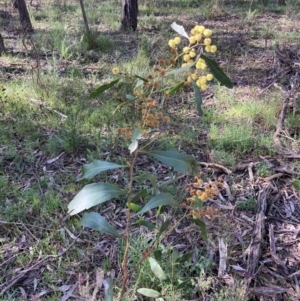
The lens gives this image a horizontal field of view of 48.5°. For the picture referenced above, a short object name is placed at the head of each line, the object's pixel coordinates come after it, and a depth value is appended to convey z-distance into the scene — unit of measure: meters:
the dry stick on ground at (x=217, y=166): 2.54
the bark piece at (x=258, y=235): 1.82
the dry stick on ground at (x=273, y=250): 1.85
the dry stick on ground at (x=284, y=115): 2.70
